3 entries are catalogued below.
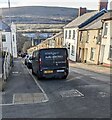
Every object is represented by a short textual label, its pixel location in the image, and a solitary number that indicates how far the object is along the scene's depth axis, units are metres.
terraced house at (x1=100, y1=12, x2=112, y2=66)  28.95
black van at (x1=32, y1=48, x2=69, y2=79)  16.75
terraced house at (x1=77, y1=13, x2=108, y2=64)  33.03
